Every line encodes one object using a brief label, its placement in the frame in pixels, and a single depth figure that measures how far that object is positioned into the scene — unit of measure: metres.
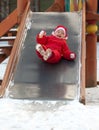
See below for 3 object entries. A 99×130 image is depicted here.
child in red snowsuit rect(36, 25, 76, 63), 5.07
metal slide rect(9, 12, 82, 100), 4.57
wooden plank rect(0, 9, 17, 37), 6.68
